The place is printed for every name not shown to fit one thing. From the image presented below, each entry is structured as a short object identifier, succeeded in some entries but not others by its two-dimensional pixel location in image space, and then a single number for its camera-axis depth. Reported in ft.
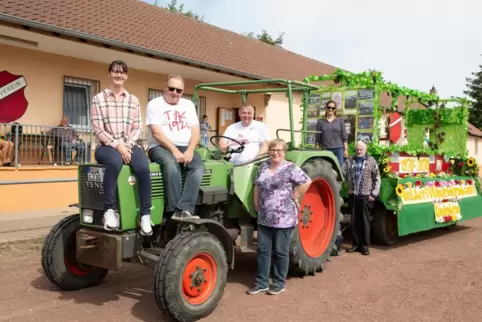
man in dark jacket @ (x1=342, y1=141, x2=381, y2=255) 20.86
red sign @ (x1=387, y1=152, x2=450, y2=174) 23.14
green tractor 12.29
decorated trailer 22.35
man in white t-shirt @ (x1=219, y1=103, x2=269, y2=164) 17.12
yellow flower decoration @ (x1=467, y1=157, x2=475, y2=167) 27.99
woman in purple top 14.80
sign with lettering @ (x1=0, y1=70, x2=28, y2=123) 32.17
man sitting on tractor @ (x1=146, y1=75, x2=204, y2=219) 13.33
